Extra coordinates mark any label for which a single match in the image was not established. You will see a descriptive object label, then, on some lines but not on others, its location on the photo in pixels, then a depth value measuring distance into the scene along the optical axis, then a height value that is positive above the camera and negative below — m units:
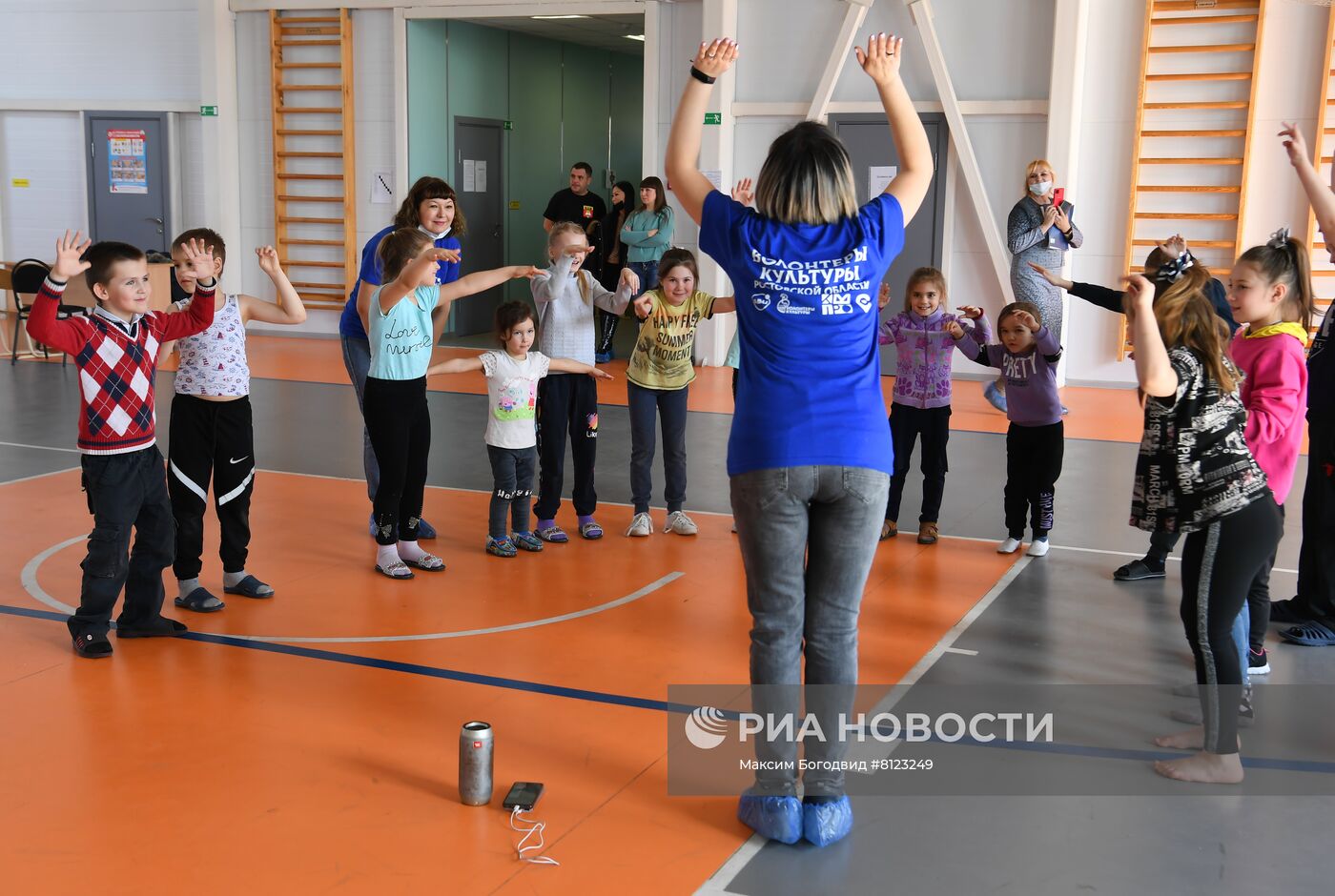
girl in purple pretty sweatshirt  5.70 -0.81
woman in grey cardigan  9.34 -0.01
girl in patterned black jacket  3.41 -0.68
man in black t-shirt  13.01 +0.20
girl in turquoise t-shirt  5.04 -0.61
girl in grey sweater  5.72 -0.59
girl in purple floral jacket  5.97 -0.68
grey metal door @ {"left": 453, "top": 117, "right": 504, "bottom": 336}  14.51 +0.24
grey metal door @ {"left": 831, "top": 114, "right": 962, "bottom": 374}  11.73 +0.46
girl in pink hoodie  4.02 -0.33
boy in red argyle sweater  4.21 -0.67
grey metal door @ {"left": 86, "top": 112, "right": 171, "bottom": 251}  14.45 +0.41
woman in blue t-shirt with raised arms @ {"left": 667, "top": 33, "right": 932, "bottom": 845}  2.94 -0.40
